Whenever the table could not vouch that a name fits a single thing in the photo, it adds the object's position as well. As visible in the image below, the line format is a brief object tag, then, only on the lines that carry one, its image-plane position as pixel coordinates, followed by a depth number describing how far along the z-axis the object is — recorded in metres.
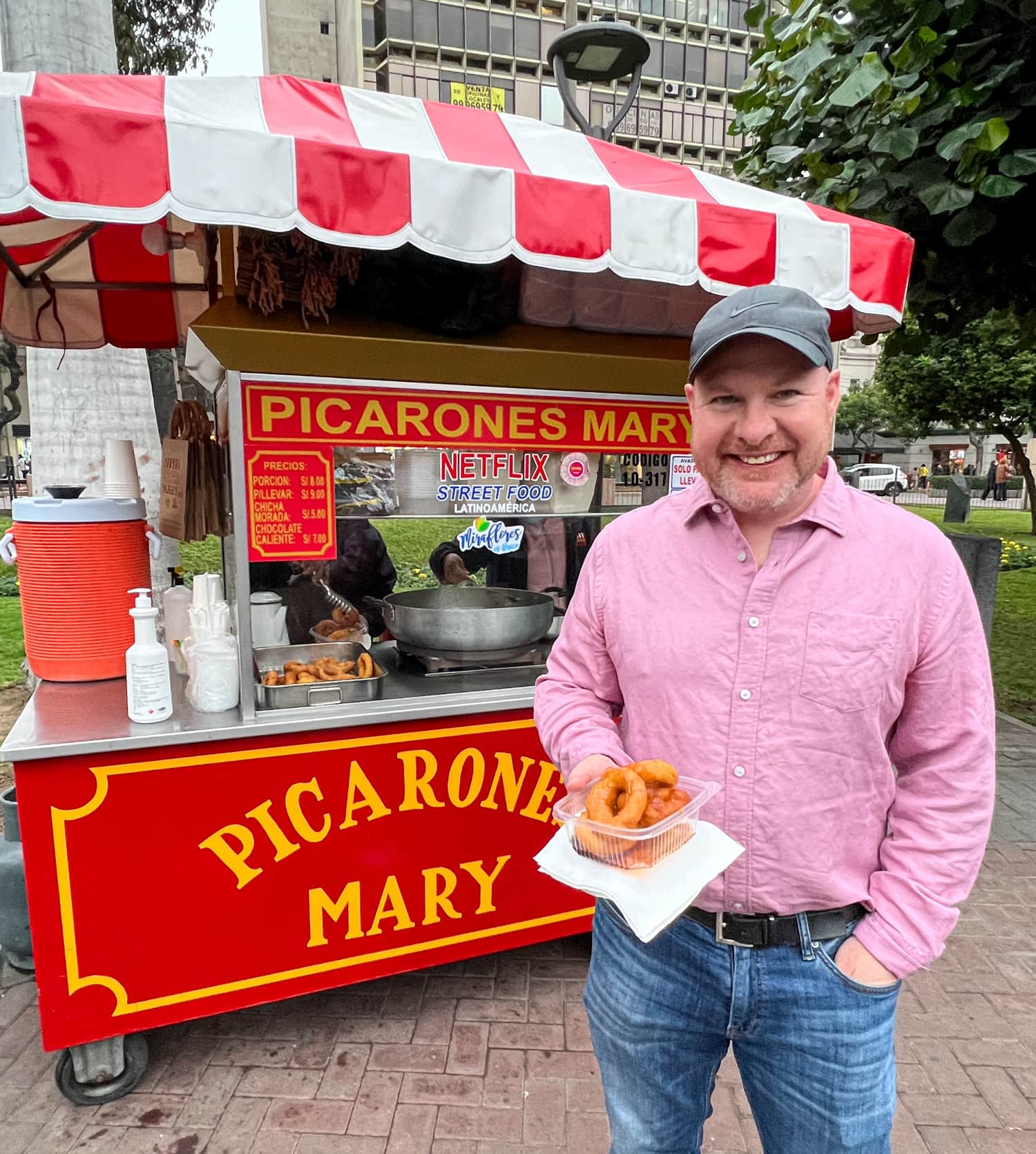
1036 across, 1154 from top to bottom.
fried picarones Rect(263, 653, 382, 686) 2.58
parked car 36.50
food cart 2.04
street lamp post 3.80
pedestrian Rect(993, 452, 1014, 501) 31.55
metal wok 2.81
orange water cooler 2.64
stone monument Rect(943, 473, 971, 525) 18.38
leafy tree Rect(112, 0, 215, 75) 9.38
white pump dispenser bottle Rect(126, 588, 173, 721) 2.30
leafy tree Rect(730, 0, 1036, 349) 3.51
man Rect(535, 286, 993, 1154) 1.27
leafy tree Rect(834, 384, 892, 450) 39.53
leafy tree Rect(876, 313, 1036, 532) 16.48
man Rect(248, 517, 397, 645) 2.85
